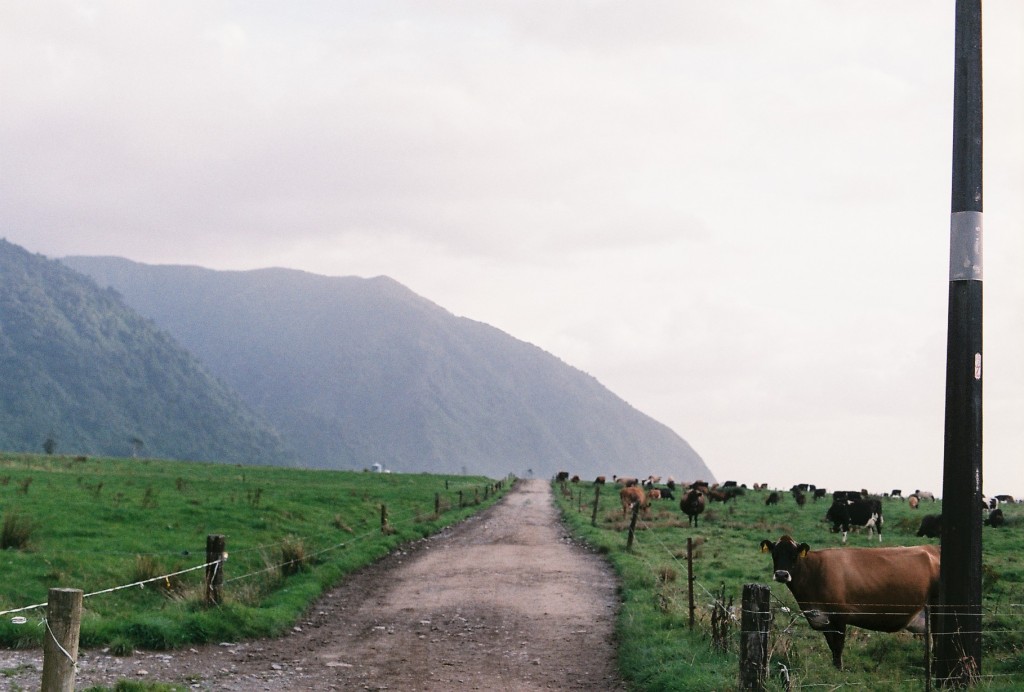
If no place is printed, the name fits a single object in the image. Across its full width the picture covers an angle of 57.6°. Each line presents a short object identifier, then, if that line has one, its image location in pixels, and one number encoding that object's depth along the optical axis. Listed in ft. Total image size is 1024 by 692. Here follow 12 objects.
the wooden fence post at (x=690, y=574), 50.37
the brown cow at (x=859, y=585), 49.89
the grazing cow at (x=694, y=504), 139.03
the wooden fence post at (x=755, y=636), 34.58
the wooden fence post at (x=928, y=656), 34.35
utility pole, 35.37
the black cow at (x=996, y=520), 135.54
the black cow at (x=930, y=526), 119.44
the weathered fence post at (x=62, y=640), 25.14
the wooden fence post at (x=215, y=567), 51.75
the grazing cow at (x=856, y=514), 123.13
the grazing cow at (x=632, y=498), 162.61
